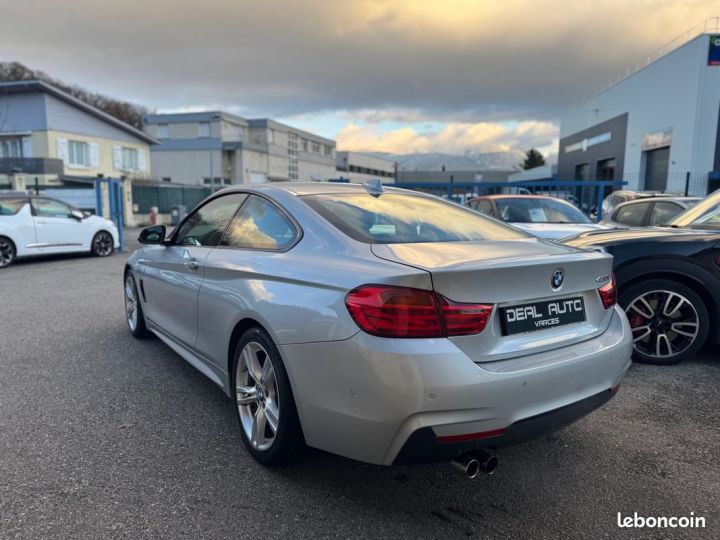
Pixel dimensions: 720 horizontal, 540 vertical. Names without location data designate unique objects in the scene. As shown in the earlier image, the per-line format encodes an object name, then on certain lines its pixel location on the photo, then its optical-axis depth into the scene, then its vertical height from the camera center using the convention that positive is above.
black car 4.30 -0.74
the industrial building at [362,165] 85.94 +5.48
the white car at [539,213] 7.76 -0.23
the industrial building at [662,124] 30.97 +5.63
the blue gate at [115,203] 15.23 -0.33
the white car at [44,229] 11.20 -0.88
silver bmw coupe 2.14 -0.61
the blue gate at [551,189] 15.91 +0.34
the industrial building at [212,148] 54.47 +4.88
